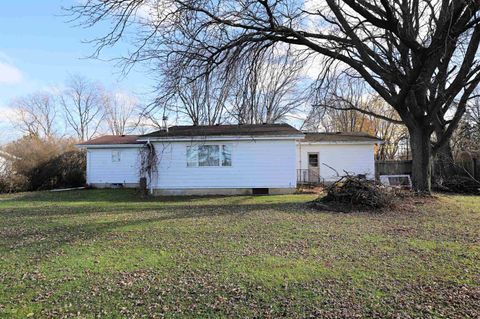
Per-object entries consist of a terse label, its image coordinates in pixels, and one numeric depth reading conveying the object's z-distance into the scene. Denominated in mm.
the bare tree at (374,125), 35625
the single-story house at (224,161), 17719
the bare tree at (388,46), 10281
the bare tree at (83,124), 43697
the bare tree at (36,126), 41531
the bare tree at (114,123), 44438
